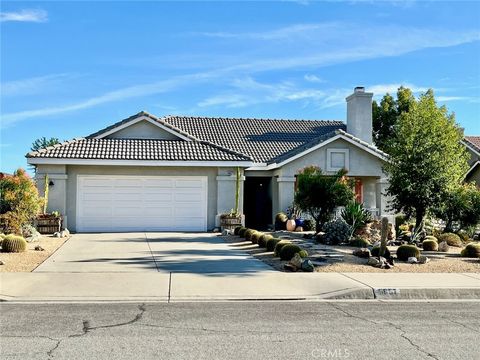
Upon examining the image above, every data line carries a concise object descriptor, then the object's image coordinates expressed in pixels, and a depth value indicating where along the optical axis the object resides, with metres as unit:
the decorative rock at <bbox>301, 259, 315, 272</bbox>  13.12
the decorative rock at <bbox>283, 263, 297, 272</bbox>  13.21
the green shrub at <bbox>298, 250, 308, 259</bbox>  14.11
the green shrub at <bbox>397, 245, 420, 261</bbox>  15.10
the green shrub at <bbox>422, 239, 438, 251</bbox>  18.12
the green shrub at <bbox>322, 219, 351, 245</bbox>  18.97
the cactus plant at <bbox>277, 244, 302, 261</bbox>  14.33
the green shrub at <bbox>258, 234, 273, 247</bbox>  17.25
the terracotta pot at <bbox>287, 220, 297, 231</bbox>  24.38
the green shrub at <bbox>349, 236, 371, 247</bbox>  18.41
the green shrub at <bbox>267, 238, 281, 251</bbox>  16.32
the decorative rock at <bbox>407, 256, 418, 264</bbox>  14.76
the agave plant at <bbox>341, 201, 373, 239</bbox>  19.53
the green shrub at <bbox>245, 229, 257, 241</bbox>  19.52
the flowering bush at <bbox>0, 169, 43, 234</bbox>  18.38
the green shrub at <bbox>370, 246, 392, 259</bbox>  15.00
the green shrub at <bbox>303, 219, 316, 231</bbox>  24.78
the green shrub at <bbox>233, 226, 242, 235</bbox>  21.82
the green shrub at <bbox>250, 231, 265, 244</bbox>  18.18
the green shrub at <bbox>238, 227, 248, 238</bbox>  20.92
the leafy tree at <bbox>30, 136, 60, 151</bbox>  42.28
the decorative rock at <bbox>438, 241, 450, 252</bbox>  18.02
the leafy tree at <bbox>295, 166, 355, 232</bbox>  20.02
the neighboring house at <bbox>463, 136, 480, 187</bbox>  33.38
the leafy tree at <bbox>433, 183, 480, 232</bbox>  20.04
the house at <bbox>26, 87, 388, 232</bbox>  23.12
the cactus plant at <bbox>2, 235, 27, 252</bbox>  15.45
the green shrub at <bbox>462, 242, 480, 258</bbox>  16.42
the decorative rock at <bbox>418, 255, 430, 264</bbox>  14.82
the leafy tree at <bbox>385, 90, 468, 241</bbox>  17.52
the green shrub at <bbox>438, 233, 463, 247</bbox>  19.88
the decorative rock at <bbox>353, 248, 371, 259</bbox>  15.28
